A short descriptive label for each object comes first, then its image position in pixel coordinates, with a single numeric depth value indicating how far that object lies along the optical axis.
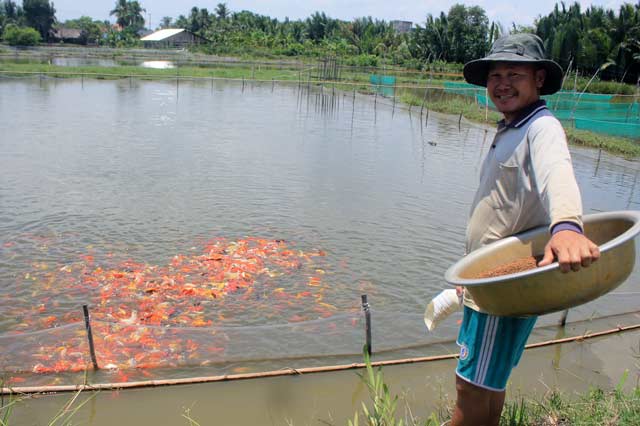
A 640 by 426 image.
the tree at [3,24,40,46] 57.34
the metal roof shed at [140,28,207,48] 73.31
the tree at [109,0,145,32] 101.31
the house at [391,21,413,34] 111.19
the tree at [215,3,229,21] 87.31
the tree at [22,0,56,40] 72.19
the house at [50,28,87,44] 76.51
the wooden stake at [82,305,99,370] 3.93
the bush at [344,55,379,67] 48.50
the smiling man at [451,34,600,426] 2.11
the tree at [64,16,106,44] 77.69
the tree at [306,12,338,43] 68.06
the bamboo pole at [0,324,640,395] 3.60
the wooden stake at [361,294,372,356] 4.33
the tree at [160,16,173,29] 130.77
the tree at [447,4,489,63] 47.38
